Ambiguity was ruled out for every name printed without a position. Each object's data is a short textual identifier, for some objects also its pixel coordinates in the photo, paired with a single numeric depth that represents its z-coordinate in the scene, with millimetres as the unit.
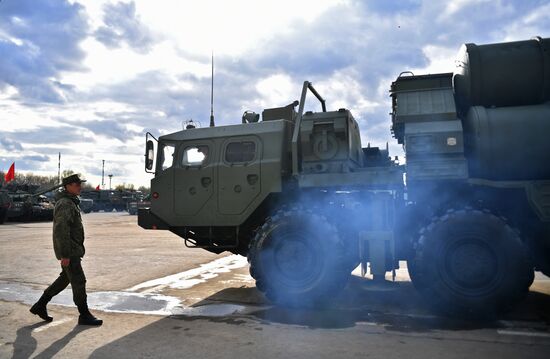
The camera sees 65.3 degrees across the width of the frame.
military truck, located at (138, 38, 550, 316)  5359
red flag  28722
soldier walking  5258
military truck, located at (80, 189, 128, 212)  54375
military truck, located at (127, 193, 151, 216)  43838
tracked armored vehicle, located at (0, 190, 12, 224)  25423
